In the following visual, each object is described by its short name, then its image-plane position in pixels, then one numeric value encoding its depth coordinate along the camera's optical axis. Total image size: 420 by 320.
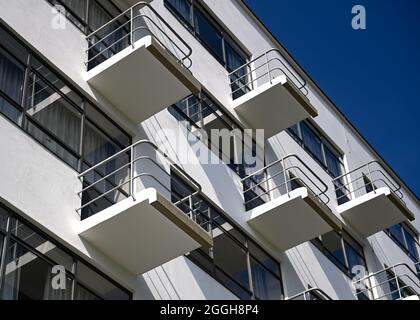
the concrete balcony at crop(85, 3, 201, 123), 15.64
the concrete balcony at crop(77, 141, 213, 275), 13.53
